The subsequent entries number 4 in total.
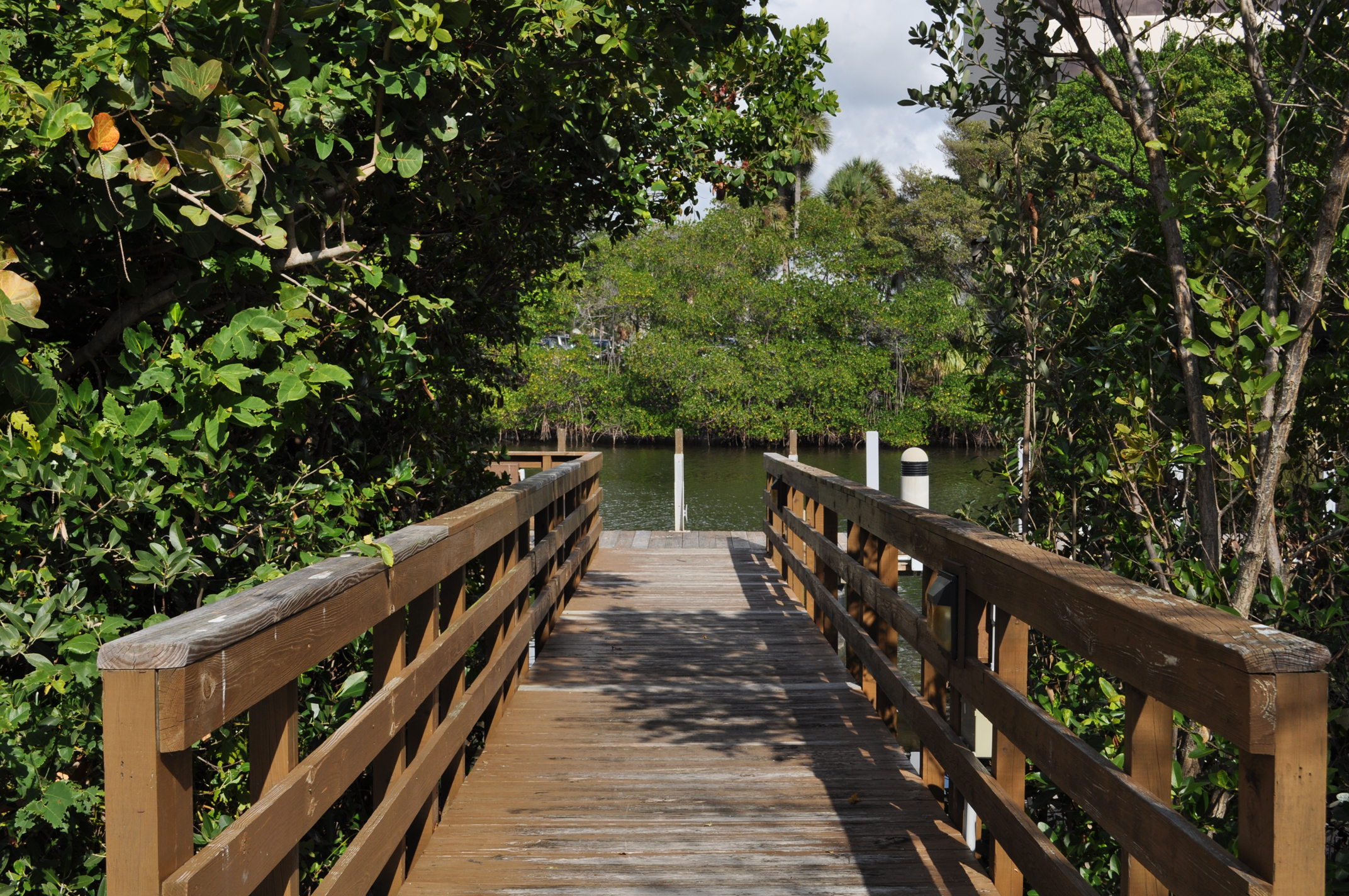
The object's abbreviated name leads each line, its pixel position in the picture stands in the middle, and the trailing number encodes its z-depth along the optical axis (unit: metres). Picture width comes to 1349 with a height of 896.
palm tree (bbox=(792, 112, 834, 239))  36.72
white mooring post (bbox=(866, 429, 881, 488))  9.80
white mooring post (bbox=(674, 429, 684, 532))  12.60
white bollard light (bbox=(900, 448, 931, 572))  8.62
